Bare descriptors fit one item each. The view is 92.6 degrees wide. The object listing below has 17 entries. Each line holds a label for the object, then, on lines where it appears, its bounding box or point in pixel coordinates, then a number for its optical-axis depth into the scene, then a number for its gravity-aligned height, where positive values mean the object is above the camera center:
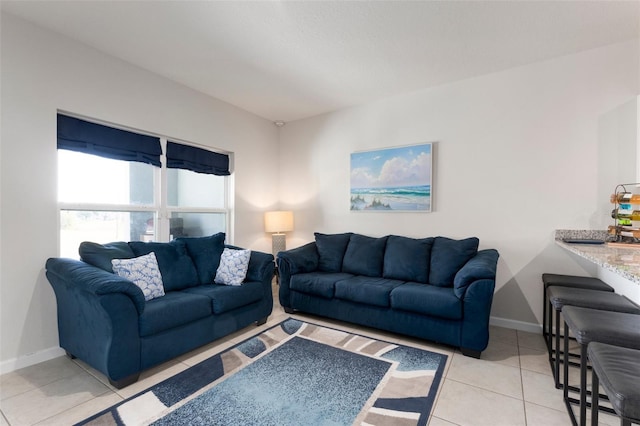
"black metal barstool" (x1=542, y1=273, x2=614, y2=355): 2.26 -0.57
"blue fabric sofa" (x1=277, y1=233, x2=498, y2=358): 2.48 -0.74
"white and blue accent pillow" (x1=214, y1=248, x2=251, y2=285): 3.01 -0.59
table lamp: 4.43 -0.25
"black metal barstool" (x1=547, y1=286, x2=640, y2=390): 1.75 -0.55
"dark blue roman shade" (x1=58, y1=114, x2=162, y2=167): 2.64 +0.63
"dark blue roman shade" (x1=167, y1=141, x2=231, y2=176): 3.49 +0.59
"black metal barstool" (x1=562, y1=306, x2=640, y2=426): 1.35 -0.55
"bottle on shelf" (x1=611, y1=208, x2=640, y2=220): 2.31 -0.03
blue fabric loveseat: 2.00 -0.76
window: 2.71 +0.20
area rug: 1.76 -1.20
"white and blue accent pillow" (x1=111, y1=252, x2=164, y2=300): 2.46 -0.53
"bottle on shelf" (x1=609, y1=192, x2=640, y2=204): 2.25 +0.09
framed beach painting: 3.60 +0.37
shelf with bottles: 2.31 -0.06
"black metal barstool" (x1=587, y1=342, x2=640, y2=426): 0.91 -0.55
